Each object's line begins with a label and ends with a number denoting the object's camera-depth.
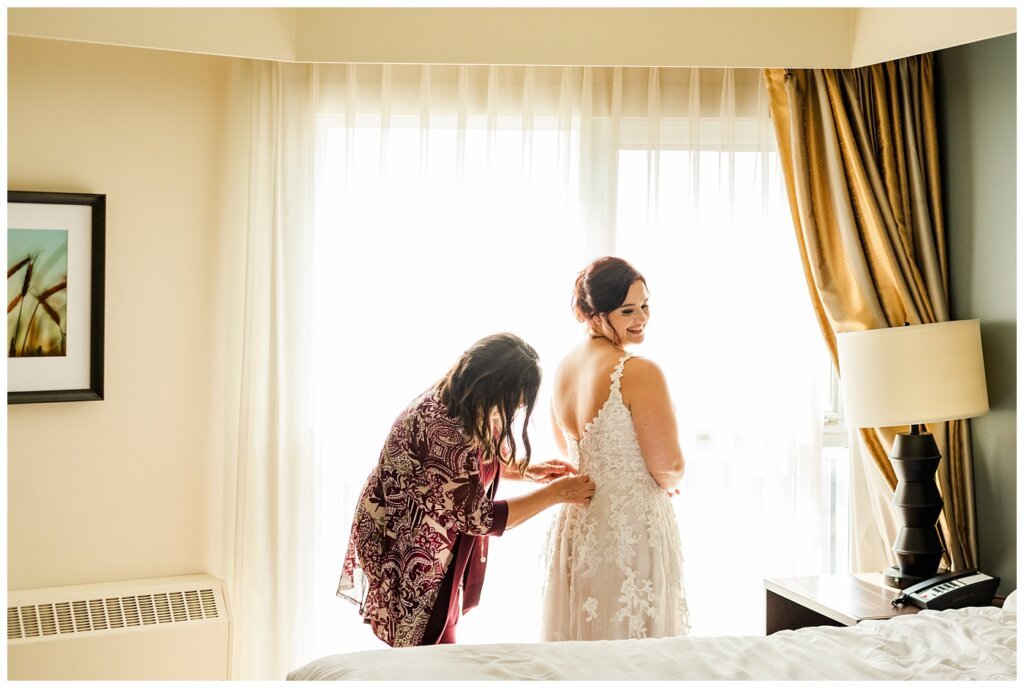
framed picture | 2.94
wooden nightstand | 2.47
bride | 2.49
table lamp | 2.56
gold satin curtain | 3.01
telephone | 2.45
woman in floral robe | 2.33
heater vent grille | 2.81
